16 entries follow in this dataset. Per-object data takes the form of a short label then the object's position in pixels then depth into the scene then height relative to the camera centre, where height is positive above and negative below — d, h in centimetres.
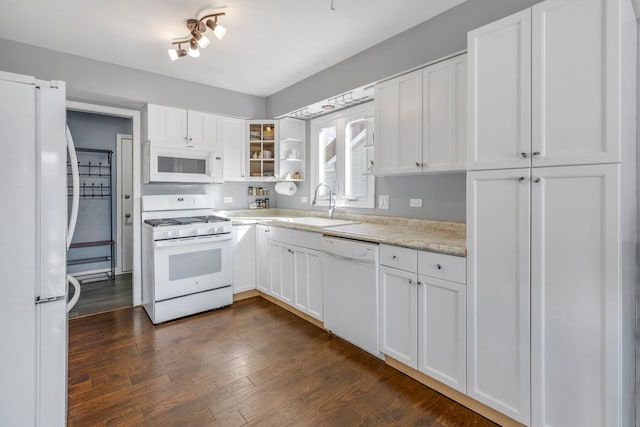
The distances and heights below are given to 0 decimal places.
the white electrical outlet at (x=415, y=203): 272 +7
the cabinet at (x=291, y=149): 404 +81
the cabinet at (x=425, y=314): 179 -65
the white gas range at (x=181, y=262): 304 -52
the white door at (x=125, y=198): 480 +20
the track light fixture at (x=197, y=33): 226 +136
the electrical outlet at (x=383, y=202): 303 +8
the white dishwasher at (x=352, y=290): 227 -62
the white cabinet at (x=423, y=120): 214 +67
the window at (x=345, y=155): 329 +64
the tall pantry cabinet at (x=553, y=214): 130 -2
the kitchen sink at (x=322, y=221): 316 -11
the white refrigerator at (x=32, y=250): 129 -17
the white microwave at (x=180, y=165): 330 +52
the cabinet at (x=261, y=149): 411 +82
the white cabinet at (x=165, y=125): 338 +95
